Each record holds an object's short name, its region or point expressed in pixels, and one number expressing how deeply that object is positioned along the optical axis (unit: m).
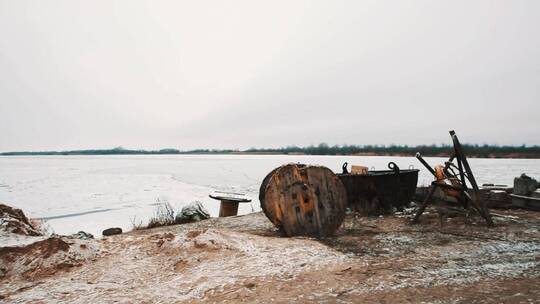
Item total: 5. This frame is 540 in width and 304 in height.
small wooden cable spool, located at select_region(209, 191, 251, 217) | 12.51
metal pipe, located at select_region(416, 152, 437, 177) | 9.14
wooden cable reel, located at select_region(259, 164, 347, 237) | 7.43
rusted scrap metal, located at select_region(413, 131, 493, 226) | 8.30
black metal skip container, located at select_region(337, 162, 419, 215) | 10.52
